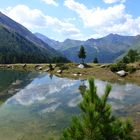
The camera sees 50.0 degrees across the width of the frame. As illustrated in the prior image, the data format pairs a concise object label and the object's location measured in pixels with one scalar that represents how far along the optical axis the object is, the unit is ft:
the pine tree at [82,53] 239.11
